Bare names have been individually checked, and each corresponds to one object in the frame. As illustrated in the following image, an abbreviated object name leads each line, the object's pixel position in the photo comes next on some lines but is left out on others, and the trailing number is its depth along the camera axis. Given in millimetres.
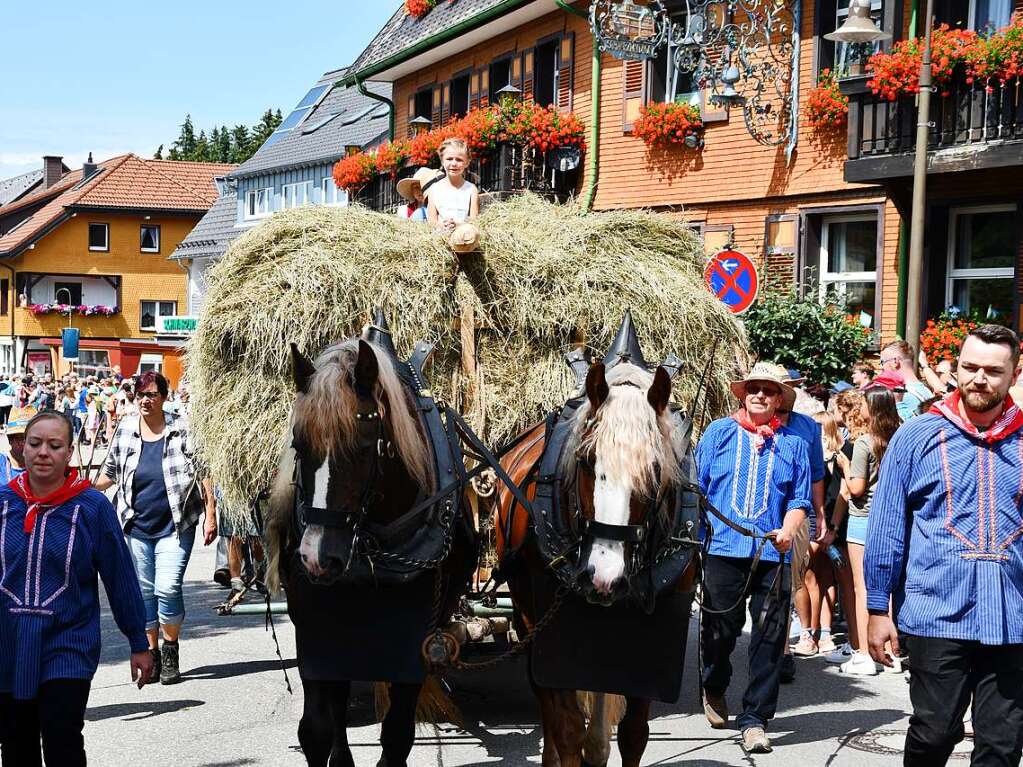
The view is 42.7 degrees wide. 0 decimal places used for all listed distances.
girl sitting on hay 8602
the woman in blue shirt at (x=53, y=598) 4676
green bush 14258
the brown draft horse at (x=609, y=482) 4633
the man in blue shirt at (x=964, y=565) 4566
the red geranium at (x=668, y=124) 18453
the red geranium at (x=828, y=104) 16188
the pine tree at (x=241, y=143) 105312
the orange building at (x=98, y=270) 62188
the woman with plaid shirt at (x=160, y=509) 8227
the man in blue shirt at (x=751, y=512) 6828
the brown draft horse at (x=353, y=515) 4641
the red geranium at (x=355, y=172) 24734
